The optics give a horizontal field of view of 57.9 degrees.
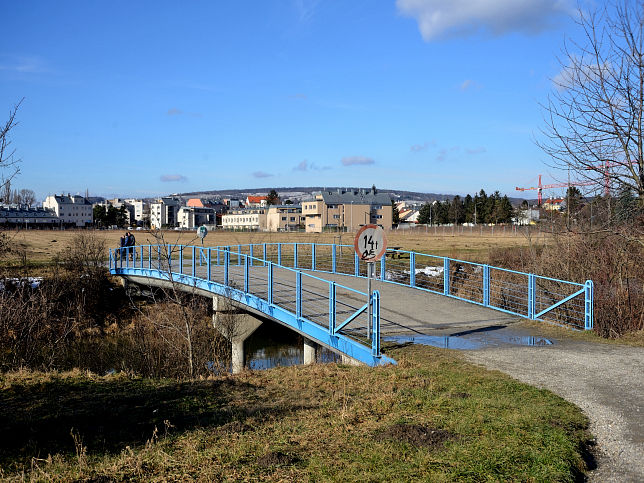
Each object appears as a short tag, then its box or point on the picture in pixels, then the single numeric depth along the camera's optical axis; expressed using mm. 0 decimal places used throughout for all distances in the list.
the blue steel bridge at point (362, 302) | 12002
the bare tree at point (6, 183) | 10930
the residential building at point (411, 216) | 187800
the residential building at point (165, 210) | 186750
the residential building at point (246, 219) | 144425
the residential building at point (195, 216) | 168500
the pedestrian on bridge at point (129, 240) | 30256
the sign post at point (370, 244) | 10543
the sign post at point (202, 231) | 21469
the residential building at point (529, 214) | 100038
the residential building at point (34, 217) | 123388
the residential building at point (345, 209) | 119938
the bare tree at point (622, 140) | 11000
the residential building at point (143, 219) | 175175
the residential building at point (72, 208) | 157125
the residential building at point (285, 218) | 133125
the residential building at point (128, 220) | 161125
